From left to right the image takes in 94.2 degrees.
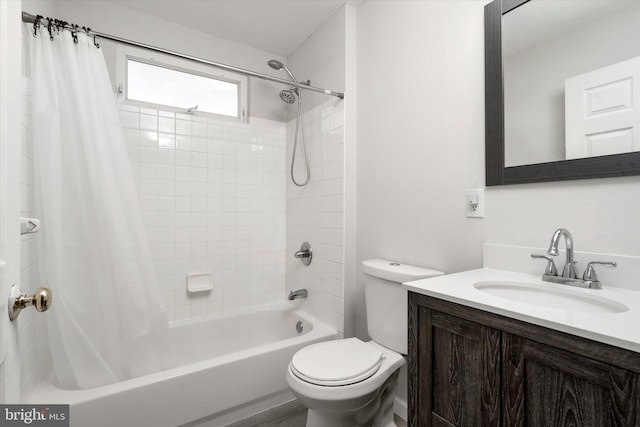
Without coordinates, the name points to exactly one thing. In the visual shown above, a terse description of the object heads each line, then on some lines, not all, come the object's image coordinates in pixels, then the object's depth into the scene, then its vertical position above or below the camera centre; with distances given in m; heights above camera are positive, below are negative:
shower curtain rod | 1.22 +0.78
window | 1.99 +0.92
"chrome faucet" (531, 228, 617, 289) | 0.93 -0.21
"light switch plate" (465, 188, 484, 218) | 1.27 +0.02
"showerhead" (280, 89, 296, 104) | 2.17 +0.84
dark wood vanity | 0.60 -0.41
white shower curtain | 1.24 -0.07
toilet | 1.17 -0.67
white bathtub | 1.22 -0.84
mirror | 0.92 +0.41
